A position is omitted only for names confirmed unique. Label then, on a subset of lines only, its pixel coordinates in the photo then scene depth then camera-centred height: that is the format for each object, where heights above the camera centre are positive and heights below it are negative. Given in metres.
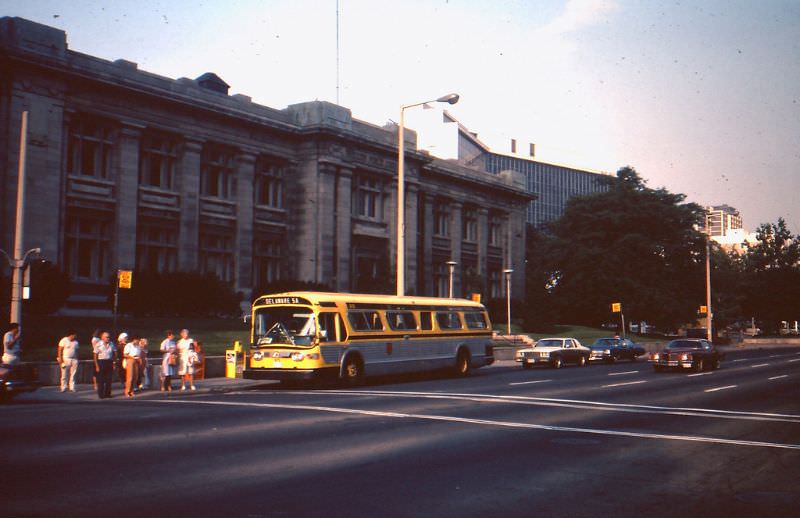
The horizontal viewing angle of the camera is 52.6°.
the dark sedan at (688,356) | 33.22 -1.13
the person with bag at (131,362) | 21.84 -1.10
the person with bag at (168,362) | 23.17 -1.17
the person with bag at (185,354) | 23.72 -0.94
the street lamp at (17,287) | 23.23 +0.95
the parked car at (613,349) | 44.72 -1.22
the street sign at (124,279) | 23.89 +1.25
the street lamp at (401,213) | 30.40 +4.44
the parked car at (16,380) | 18.83 -1.40
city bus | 23.84 -0.38
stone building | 38.81 +8.41
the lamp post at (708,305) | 68.08 +1.95
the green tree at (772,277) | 107.69 +7.06
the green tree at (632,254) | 71.19 +6.61
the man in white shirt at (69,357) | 22.20 -1.00
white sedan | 37.68 -1.25
